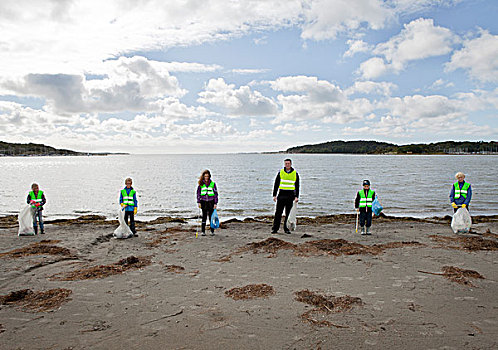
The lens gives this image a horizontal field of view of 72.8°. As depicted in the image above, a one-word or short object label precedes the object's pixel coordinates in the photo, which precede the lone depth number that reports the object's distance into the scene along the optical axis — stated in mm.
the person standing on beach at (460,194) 11484
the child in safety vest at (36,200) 12017
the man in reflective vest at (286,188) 11391
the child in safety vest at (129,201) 11617
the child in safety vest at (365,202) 11383
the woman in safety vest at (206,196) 11336
